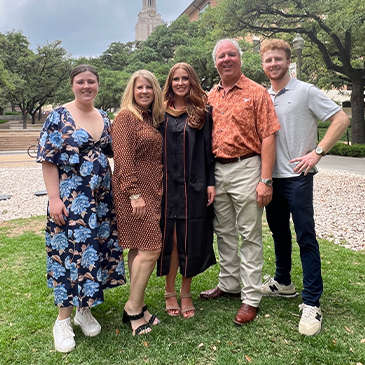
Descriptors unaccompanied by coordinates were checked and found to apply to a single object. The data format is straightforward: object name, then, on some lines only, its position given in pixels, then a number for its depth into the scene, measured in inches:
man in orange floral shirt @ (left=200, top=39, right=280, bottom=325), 103.8
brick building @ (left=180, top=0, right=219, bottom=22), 1844.2
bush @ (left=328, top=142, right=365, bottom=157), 577.9
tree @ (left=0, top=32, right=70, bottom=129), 1365.7
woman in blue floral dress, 95.7
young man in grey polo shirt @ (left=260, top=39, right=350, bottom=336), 102.2
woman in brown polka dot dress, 99.5
